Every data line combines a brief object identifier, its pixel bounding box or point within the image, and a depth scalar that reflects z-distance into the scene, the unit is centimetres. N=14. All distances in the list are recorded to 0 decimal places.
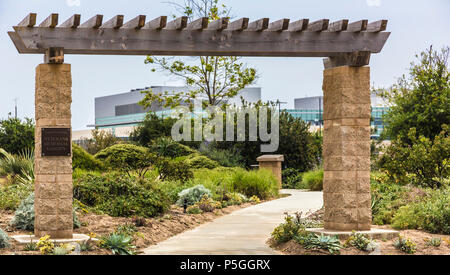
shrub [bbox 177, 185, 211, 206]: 1542
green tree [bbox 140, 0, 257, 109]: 2898
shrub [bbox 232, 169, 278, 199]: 1916
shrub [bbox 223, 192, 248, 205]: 1702
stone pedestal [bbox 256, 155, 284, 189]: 2367
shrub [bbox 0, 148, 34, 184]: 1752
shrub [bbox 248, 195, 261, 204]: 1809
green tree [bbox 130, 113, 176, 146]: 3356
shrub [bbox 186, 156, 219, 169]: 2356
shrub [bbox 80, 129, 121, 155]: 3262
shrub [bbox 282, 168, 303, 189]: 2569
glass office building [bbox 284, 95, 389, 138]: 9494
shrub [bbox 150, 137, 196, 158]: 2770
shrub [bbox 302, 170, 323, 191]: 2312
